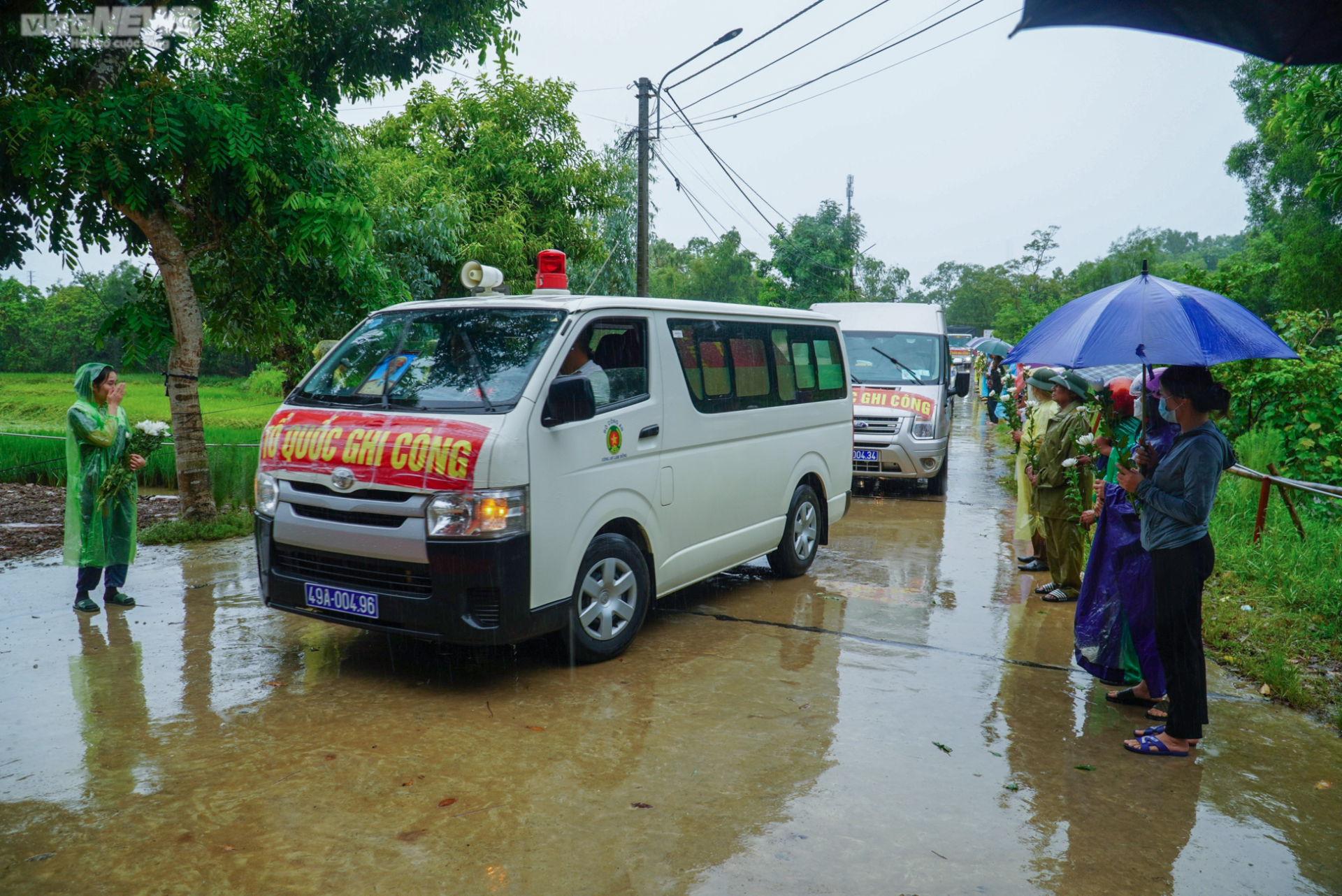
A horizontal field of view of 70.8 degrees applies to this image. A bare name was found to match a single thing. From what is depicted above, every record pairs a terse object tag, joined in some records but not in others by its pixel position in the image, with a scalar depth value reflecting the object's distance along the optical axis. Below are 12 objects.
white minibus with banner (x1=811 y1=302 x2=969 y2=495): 11.91
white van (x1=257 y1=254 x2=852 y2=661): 4.66
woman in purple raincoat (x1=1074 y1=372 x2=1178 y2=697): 4.95
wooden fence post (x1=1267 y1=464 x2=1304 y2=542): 7.93
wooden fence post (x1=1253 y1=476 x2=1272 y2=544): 7.81
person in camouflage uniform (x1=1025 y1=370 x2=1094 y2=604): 6.85
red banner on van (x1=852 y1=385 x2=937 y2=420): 11.98
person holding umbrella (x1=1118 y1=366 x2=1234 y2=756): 4.14
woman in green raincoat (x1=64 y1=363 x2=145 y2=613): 6.32
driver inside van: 5.28
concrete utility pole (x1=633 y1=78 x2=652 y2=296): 17.70
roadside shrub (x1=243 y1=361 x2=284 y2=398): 25.30
